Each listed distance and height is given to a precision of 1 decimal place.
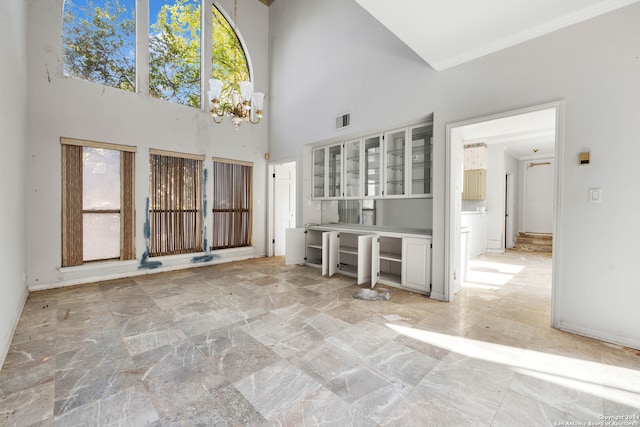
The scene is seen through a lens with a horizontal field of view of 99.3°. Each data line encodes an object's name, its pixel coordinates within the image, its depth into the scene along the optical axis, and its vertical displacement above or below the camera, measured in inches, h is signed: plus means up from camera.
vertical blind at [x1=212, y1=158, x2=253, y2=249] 223.0 +4.7
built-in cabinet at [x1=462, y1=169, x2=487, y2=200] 278.2 +26.5
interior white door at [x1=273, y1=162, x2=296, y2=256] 256.8 +7.8
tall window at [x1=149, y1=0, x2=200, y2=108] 194.5 +118.7
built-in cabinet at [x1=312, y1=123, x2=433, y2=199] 159.0 +29.3
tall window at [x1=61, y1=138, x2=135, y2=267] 160.9 +4.0
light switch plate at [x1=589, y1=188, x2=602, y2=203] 97.7 +5.7
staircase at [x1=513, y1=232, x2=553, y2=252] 288.4 -35.2
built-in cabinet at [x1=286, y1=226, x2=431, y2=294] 149.9 -29.2
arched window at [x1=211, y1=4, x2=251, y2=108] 225.3 +131.0
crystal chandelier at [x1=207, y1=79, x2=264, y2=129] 131.6 +54.9
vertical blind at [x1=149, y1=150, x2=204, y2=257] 191.6 +3.8
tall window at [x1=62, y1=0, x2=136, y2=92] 165.2 +107.0
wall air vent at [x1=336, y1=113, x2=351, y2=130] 182.1 +60.5
